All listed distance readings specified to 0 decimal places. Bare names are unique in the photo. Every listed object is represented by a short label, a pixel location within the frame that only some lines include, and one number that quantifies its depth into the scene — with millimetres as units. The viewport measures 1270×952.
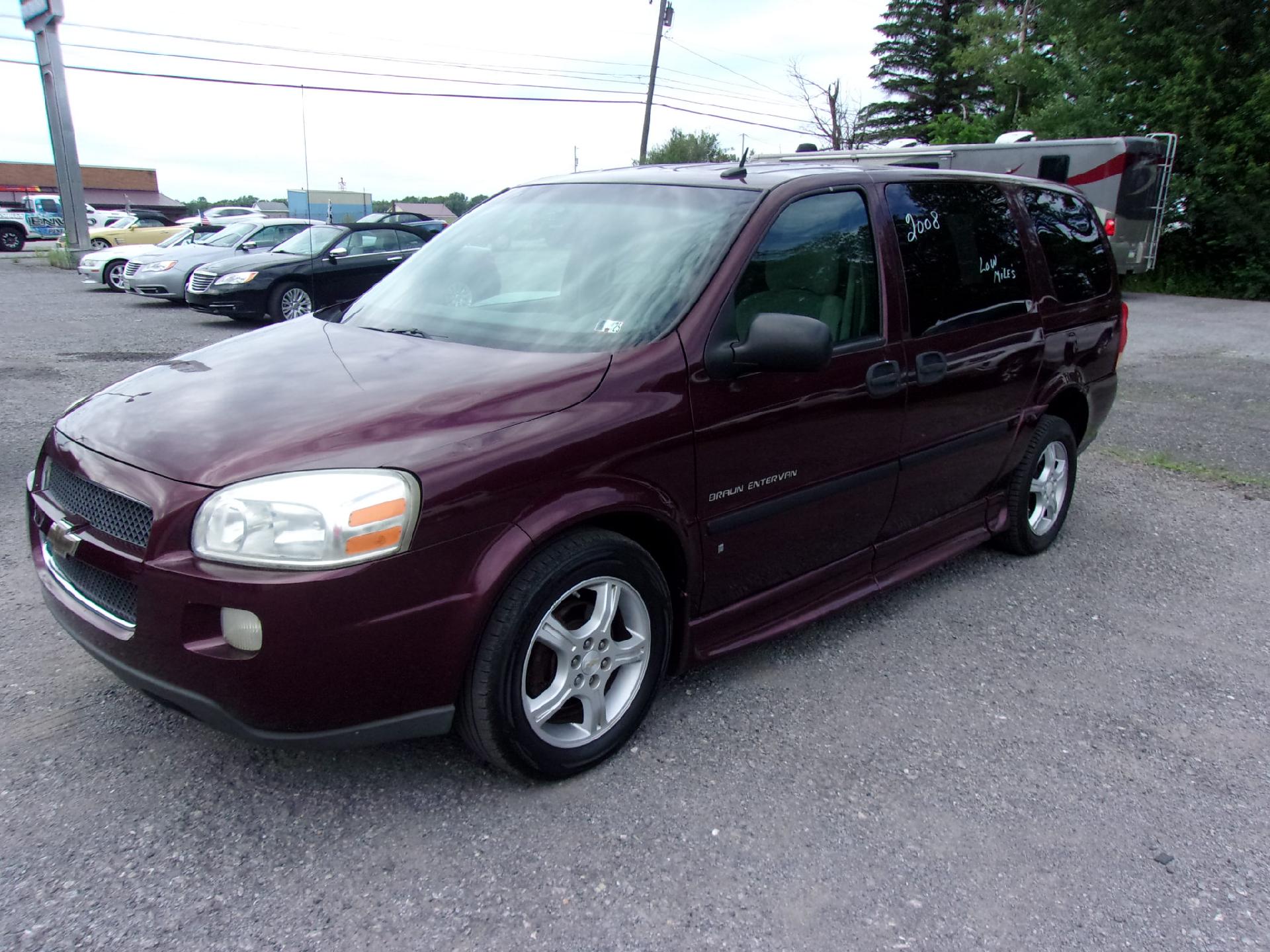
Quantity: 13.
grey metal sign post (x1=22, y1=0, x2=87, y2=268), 21656
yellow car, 24969
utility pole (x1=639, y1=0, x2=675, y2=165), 37000
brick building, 62219
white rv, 15133
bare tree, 41406
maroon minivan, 2334
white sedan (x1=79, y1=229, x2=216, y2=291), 17750
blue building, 35125
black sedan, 12773
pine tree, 37875
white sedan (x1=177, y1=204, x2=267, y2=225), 33722
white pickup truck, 34656
